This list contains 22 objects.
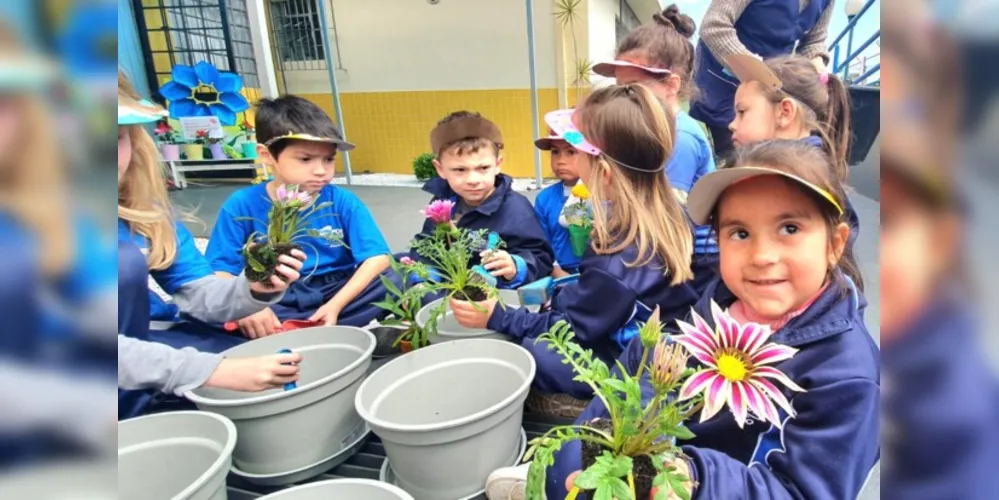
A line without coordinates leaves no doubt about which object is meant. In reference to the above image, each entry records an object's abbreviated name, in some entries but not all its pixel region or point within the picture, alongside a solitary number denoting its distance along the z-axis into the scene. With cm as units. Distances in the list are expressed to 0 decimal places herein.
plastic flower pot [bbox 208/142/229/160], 486
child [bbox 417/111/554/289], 184
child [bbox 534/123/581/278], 199
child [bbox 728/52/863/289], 157
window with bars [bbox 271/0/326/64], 572
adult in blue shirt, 188
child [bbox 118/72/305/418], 70
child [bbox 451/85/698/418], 121
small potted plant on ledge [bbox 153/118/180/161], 472
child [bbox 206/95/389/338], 171
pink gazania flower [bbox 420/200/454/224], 147
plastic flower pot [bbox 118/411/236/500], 92
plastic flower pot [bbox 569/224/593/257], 159
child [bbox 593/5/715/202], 174
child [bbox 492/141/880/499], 69
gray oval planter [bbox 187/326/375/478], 100
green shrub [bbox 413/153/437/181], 475
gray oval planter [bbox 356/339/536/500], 95
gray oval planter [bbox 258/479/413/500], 87
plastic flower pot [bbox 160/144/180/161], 474
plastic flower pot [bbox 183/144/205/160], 491
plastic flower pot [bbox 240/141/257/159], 491
